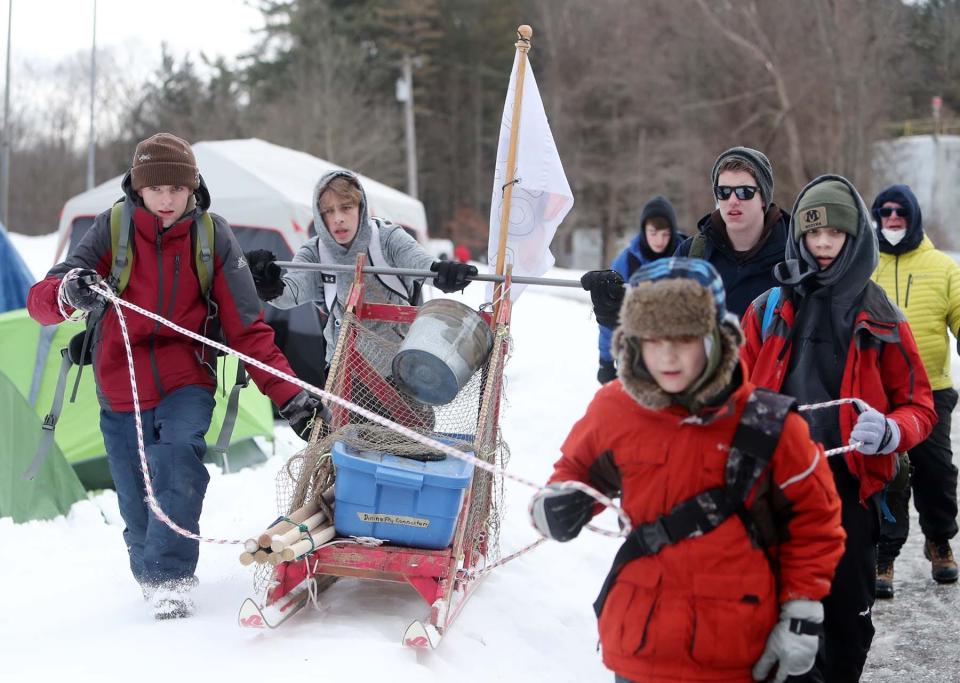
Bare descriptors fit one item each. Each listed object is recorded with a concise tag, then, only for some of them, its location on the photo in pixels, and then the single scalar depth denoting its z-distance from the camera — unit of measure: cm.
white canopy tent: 1184
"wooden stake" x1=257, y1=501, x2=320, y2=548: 388
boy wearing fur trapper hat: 246
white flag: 541
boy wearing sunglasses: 428
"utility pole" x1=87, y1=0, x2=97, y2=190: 2280
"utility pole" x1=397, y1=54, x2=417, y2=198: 4512
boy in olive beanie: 338
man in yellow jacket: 546
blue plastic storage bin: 411
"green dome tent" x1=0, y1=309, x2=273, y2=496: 694
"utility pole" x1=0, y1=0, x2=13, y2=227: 1717
